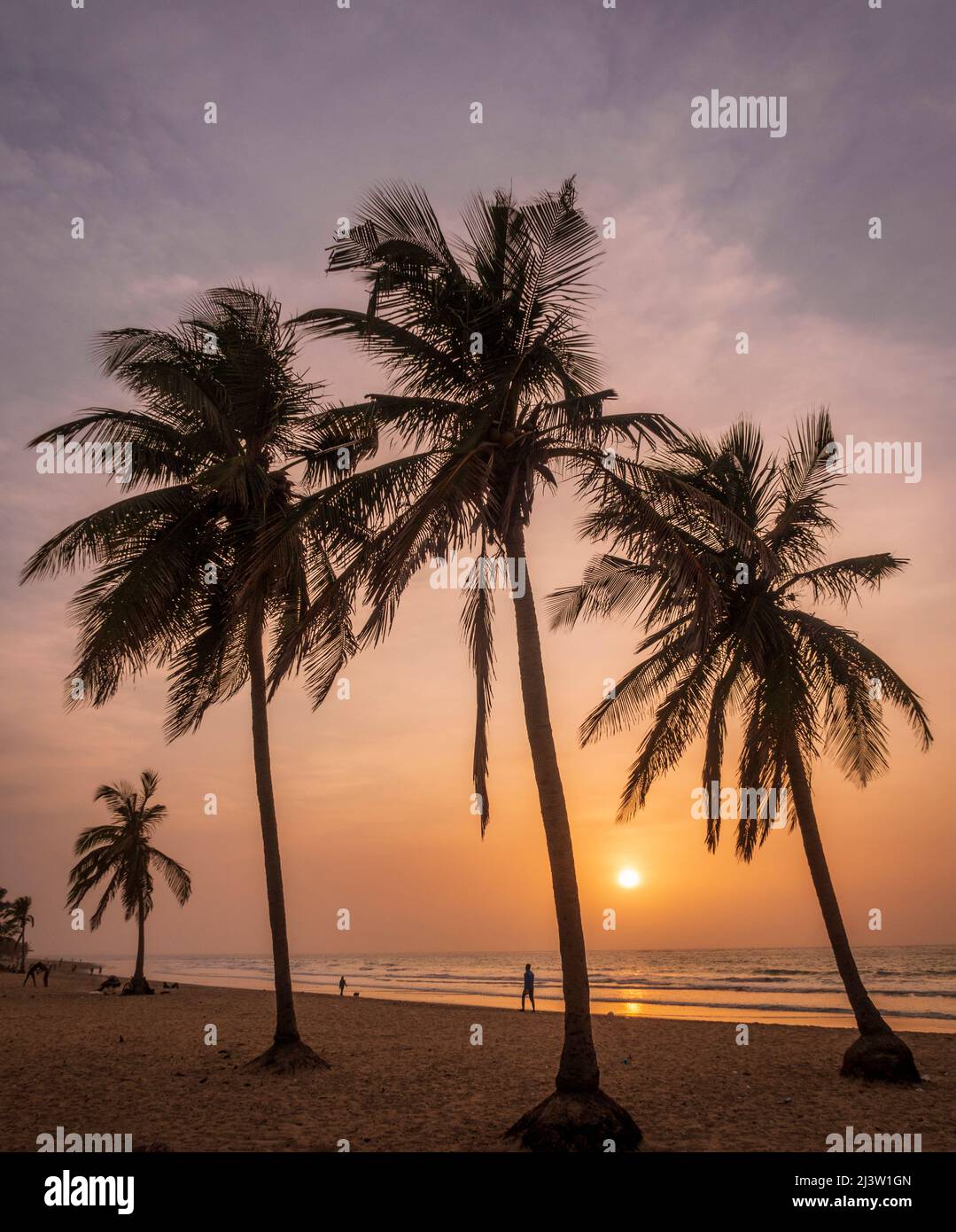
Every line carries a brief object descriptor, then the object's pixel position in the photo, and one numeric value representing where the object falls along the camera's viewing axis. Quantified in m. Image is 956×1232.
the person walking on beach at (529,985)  26.47
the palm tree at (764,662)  11.52
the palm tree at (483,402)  8.74
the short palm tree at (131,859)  32.41
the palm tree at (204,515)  11.67
